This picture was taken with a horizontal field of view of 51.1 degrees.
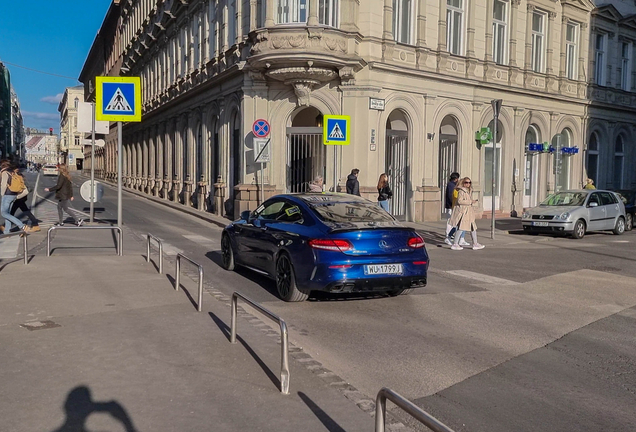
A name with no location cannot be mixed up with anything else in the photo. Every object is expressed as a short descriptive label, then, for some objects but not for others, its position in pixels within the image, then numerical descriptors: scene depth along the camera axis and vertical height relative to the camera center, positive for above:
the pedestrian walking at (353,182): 19.75 -0.14
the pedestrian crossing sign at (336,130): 18.14 +1.29
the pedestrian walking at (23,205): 16.77 -0.79
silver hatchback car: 19.25 -1.03
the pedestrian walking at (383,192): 19.73 -0.43
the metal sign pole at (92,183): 17.07 -0.21
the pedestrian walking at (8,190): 16.07 -0.39
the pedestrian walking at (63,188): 18.34 -0.38
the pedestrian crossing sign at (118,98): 12.80 +1.48
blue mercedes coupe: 8.55 -0.96
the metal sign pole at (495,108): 18.05 +1.93
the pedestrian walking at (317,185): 18.19 -0.22
